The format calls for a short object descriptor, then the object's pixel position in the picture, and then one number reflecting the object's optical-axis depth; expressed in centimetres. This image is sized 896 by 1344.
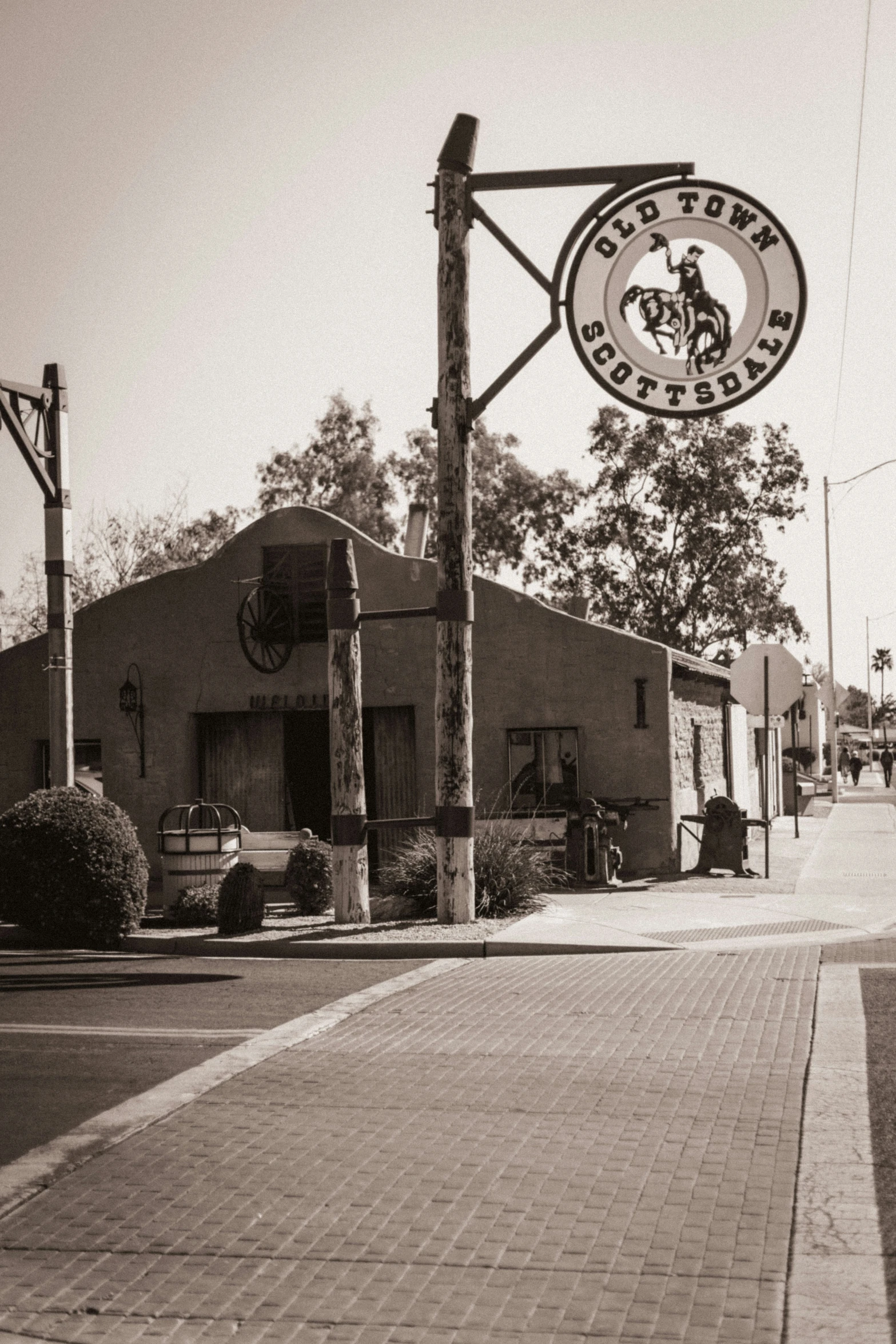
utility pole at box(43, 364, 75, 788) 1488
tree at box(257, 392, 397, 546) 4803
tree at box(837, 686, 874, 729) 16550
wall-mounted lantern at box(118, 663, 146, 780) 1991
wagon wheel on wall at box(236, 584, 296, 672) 1956
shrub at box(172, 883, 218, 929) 1403
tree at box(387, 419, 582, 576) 4428
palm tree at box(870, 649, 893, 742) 17675
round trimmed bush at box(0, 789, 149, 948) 1312
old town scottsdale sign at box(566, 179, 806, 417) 1216
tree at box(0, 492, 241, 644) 4869
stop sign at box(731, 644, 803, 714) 1830
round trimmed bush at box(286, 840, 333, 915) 1464
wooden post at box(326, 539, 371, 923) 1362
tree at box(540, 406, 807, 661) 3950
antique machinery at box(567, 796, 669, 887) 1727
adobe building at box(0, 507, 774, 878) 1872
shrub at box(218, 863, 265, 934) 1325
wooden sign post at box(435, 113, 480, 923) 1341
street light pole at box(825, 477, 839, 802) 4266
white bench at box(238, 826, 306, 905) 1662
